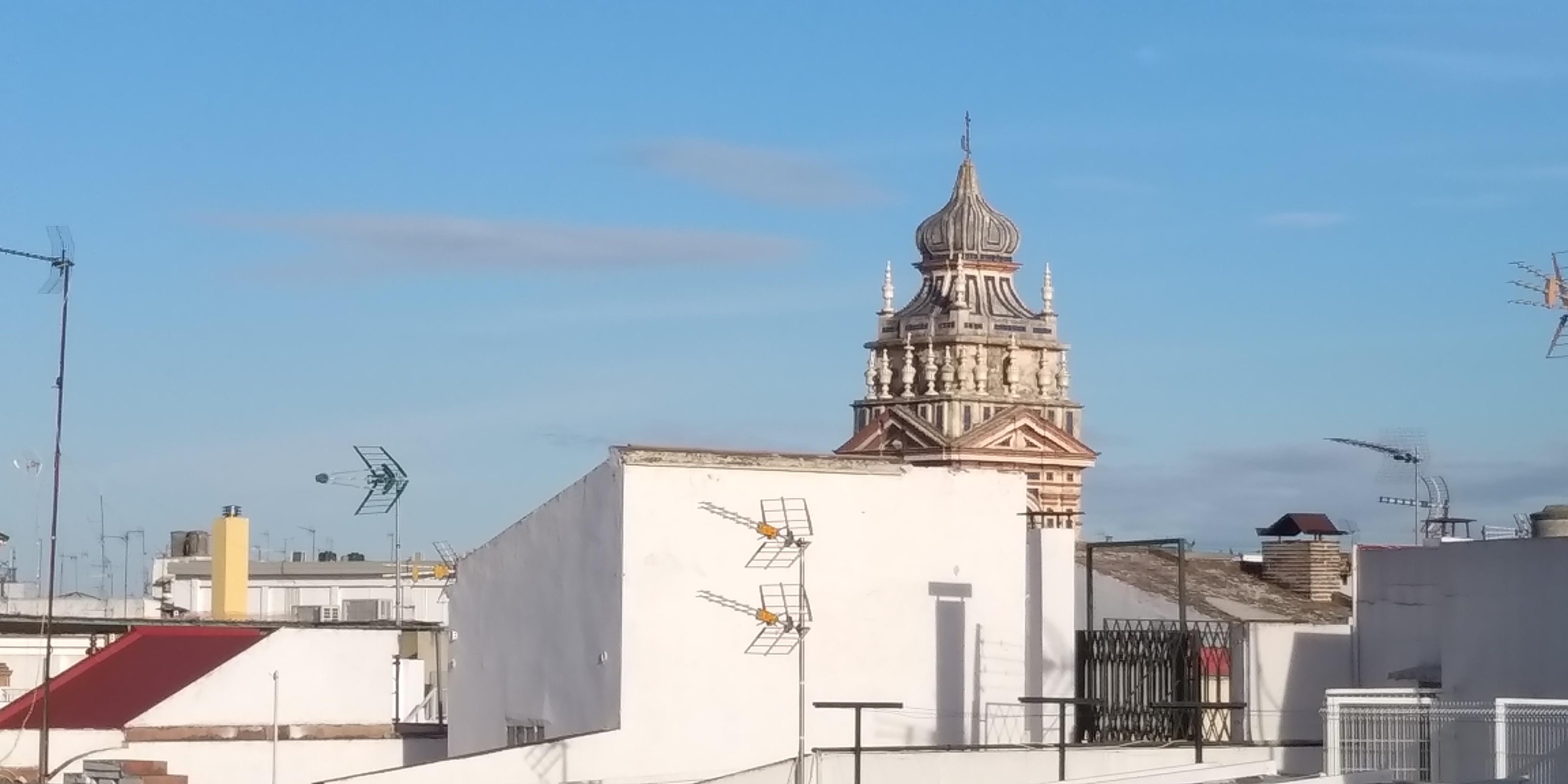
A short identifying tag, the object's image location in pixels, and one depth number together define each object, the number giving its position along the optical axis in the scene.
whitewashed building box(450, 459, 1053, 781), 34.56
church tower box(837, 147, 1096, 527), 104.56
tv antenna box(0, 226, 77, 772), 37.56
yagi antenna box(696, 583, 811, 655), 34.84
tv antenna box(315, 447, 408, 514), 57.91
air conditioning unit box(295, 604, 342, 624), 58.56
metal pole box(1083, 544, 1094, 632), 38.56
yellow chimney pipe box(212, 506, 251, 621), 52.53
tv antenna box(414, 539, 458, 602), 42.06
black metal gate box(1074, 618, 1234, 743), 36.56
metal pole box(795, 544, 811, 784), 30.88
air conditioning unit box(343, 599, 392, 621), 59.75
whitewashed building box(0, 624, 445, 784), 39.72
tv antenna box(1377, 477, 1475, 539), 48.06
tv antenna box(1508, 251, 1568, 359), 39.16
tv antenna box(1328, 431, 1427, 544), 56.06
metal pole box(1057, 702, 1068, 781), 31.53
